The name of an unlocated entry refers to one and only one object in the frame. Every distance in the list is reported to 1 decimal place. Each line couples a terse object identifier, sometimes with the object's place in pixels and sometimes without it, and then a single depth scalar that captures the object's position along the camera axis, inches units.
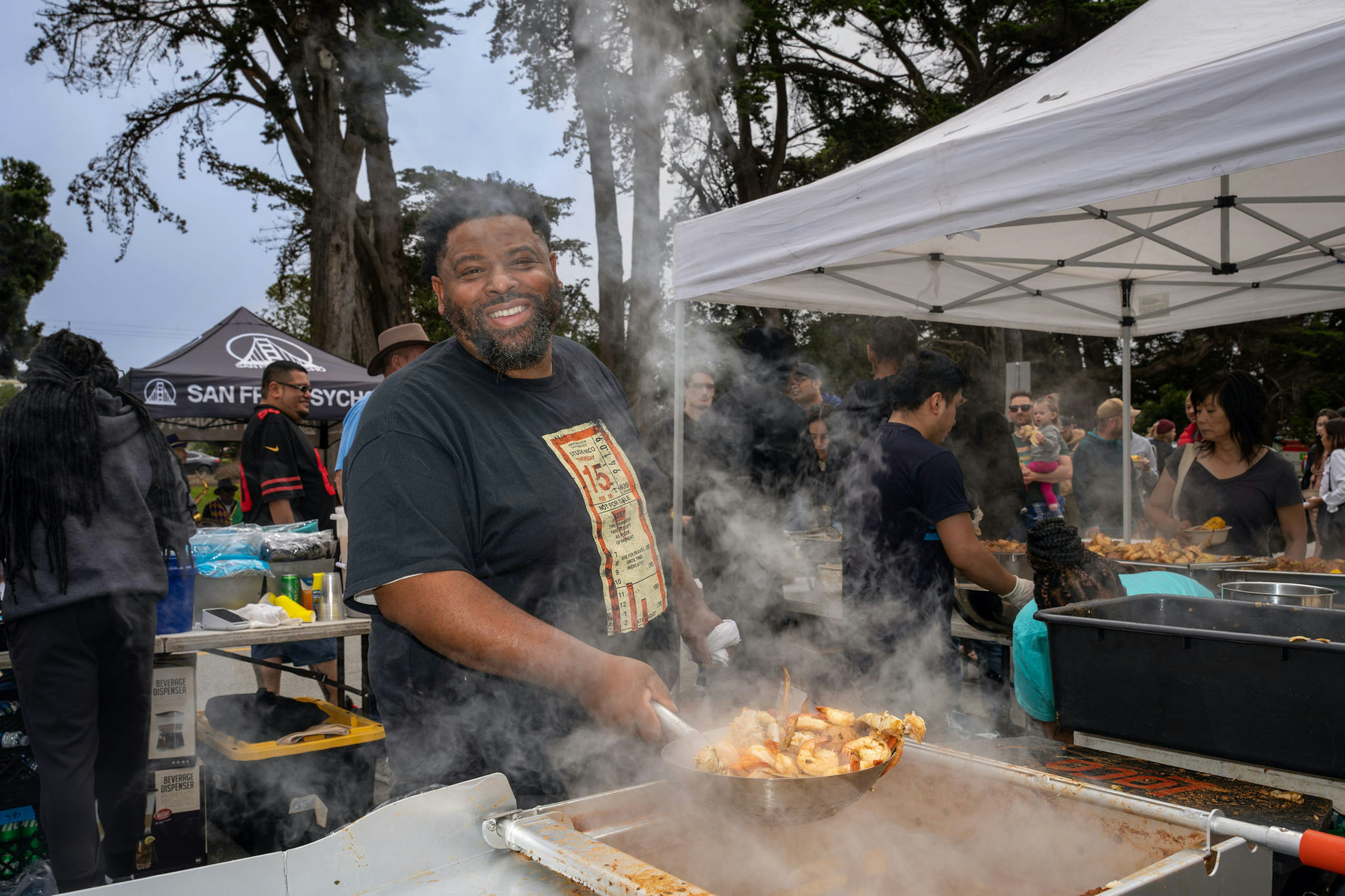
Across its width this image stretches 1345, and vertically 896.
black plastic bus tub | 56.9
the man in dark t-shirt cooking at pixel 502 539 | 53.2
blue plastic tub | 128.3
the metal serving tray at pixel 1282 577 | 101.9
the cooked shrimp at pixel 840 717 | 53.9
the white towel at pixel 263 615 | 134.7
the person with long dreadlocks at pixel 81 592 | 109.3
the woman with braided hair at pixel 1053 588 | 80.7
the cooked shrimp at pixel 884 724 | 51.9
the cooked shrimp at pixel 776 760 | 46.8
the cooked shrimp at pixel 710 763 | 46.2
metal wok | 44.3
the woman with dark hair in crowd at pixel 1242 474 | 146.9
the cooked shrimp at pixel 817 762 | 46.4
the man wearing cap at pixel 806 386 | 187.5
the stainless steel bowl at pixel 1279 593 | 85.0
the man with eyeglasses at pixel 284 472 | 187.9
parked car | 781.3
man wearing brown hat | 186.9
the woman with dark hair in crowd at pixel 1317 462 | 323.3
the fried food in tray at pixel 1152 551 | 131.8
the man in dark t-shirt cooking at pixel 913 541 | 117.3
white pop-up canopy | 91.9
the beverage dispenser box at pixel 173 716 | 125.2
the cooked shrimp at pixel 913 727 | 54.9
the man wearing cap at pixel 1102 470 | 253.0
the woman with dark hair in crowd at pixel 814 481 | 181.9
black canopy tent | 286.0
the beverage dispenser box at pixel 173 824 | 122.6
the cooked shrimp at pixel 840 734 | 52.1
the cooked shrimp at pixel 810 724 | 53.4
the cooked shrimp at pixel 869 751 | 47.7
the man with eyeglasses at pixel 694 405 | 191.0
